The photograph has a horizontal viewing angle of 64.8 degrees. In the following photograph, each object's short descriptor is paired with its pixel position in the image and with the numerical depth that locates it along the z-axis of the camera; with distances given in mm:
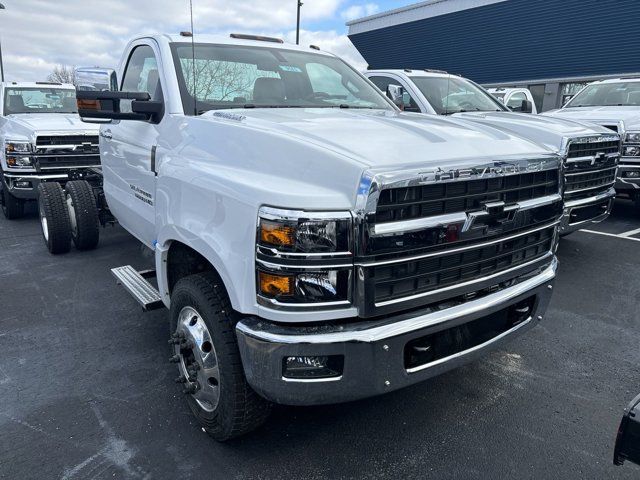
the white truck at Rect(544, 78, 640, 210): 6883
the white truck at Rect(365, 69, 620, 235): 5168
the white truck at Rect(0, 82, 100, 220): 7102
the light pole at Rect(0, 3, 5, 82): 26275
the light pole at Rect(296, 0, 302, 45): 19291
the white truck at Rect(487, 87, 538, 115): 12686
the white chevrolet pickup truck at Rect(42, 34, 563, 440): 2037
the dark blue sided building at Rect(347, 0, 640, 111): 22047
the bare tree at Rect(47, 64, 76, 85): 50925
